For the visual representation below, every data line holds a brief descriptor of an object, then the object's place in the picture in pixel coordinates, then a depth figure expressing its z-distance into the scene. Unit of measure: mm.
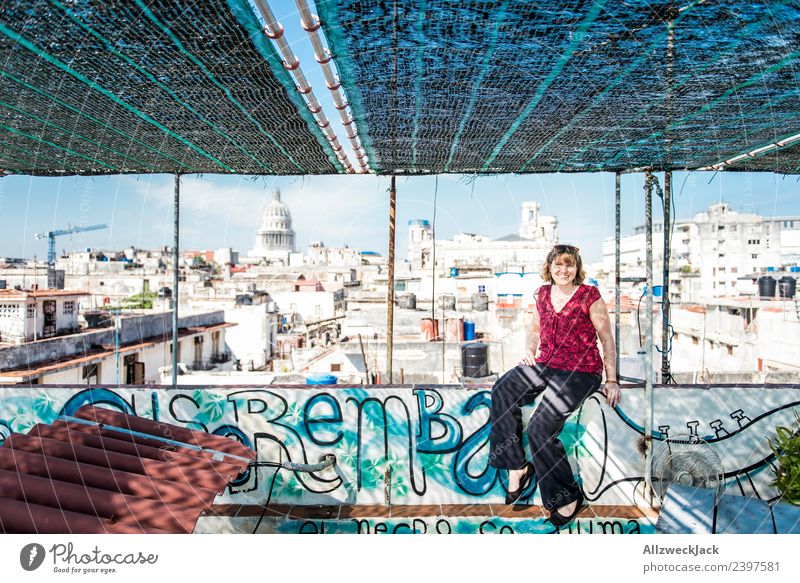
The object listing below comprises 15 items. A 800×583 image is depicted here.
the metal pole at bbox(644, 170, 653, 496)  3377
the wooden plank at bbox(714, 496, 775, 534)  2734
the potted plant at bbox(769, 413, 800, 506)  3186
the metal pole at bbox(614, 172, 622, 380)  3920
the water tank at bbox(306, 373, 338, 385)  5410
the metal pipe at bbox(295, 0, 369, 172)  1854
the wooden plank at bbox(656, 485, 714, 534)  2889
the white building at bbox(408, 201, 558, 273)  17438
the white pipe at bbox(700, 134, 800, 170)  3214
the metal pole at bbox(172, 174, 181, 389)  3891
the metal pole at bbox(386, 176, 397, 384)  4008
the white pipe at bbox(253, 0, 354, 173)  1875
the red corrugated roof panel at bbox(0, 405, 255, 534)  2057
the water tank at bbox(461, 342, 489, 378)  6520
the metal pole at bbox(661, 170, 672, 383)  3910
